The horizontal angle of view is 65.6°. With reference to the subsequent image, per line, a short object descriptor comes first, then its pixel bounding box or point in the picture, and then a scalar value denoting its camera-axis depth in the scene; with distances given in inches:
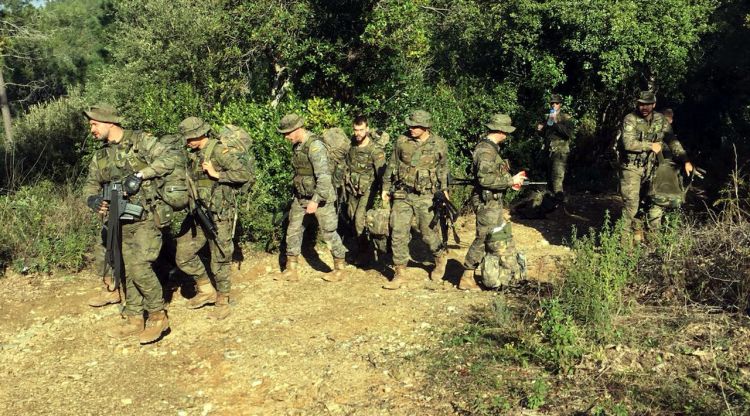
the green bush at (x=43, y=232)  284.4
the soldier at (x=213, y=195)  238.1
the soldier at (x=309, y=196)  258.7
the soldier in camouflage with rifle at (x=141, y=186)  213.5
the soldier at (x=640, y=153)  285.7
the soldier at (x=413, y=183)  258.5
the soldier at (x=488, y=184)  245.0
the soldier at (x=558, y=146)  379.9
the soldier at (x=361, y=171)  279.1
